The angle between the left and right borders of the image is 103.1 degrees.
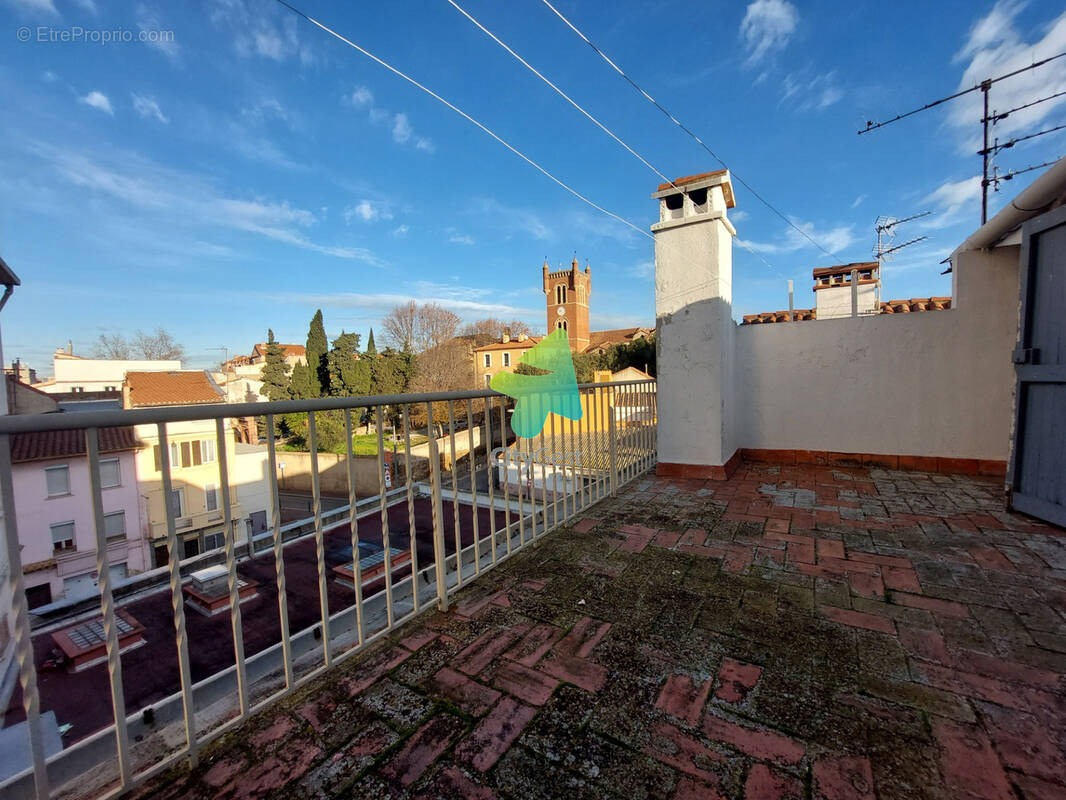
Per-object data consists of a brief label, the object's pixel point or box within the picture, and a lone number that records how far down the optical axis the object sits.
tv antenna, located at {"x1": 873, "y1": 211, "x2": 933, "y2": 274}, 11.71
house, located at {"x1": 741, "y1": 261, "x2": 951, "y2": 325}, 7.93
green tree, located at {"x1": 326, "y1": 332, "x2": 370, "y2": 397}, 23.75
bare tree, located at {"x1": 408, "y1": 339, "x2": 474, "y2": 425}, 23.78
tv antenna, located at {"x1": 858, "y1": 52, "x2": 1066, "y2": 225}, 7.06
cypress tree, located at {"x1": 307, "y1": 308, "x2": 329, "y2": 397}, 25.43
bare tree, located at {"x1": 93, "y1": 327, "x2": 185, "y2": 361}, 20.72
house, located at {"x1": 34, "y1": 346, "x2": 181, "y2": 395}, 19.67
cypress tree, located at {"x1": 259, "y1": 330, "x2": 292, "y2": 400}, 23.92
